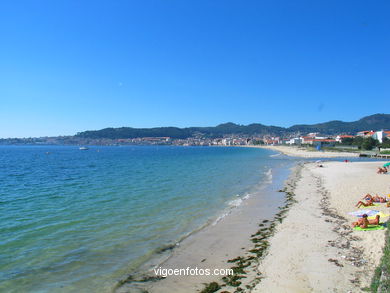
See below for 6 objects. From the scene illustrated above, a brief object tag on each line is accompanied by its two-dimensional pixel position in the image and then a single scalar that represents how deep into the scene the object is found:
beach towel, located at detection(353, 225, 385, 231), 10.52
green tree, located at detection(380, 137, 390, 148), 80.06
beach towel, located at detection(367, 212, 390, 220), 11.54
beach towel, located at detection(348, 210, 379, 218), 12.02
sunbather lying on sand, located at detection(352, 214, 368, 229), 10.85
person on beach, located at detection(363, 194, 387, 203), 15.35
